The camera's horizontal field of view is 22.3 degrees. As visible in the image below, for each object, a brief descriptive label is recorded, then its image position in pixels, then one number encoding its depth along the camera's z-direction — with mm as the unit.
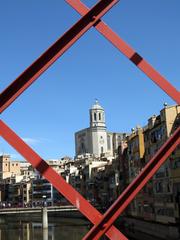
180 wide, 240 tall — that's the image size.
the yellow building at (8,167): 185250
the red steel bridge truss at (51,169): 5000
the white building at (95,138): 193750
